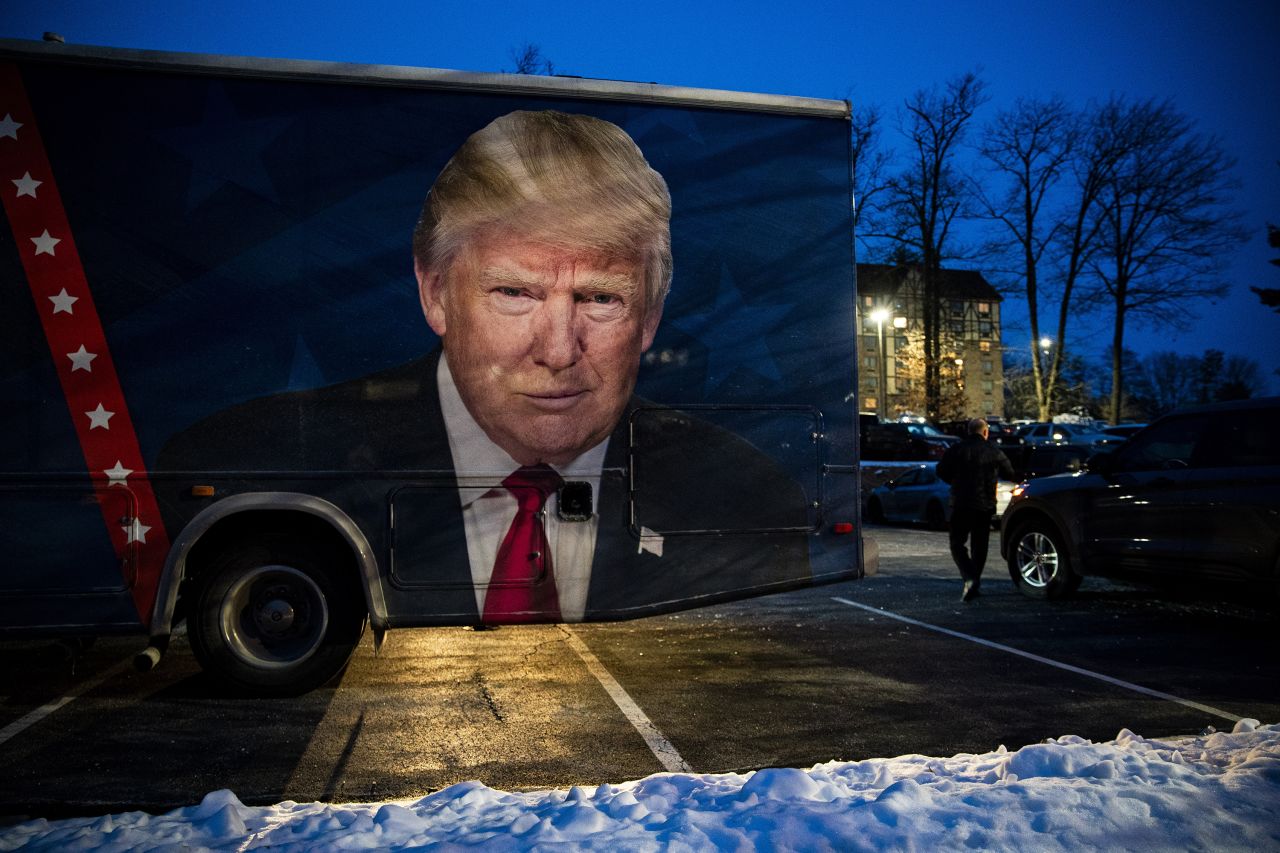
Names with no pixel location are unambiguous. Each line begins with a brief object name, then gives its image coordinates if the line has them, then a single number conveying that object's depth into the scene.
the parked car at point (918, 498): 17.97
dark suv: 8.13
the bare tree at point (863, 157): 35.16
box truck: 5.70
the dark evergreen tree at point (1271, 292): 38.56
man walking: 10.24
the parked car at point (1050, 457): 15.94
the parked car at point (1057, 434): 33.88
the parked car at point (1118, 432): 26.05
